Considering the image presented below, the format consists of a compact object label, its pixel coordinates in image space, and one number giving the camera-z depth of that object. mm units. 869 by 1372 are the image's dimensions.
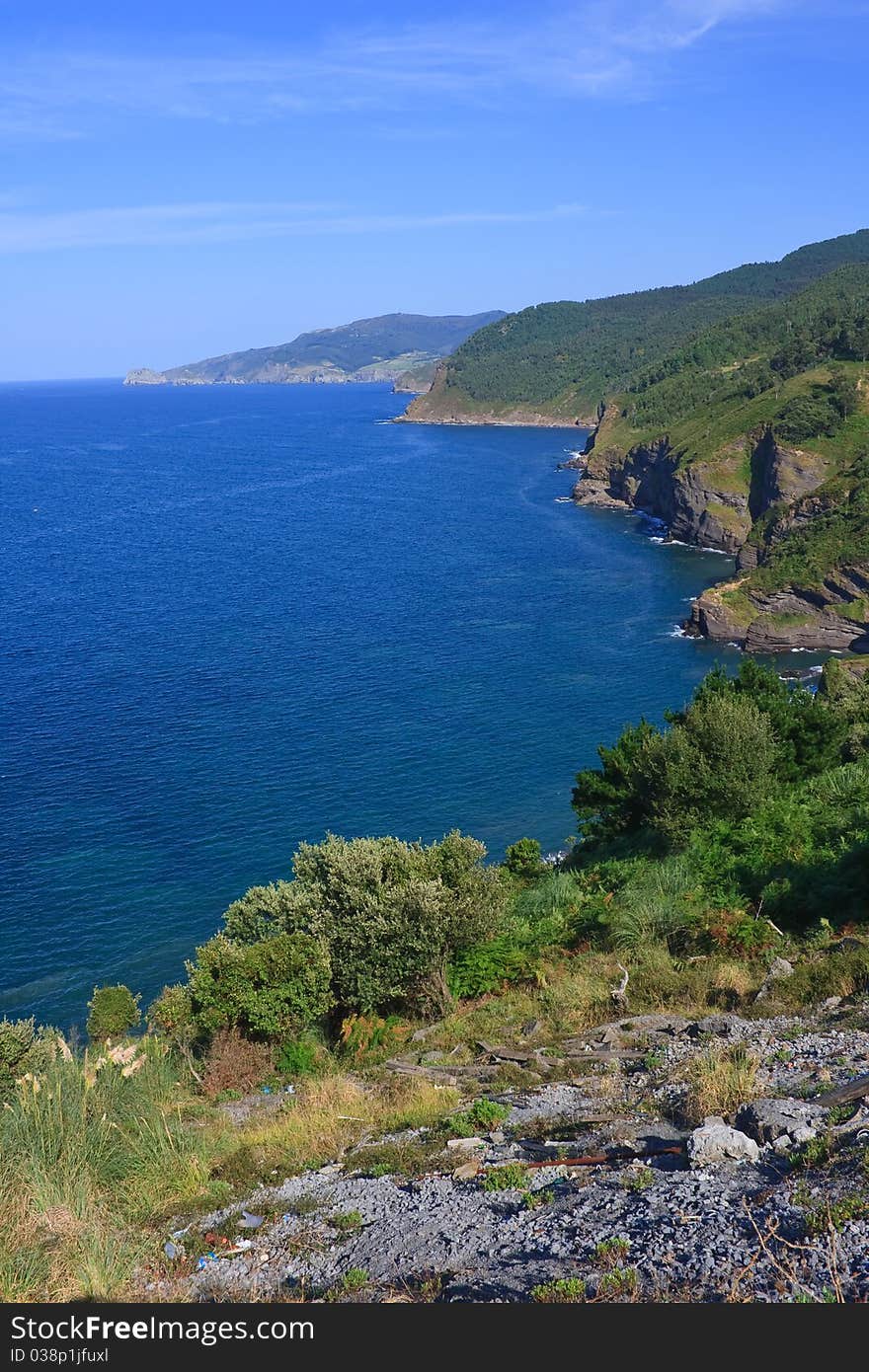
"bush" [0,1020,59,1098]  19172
